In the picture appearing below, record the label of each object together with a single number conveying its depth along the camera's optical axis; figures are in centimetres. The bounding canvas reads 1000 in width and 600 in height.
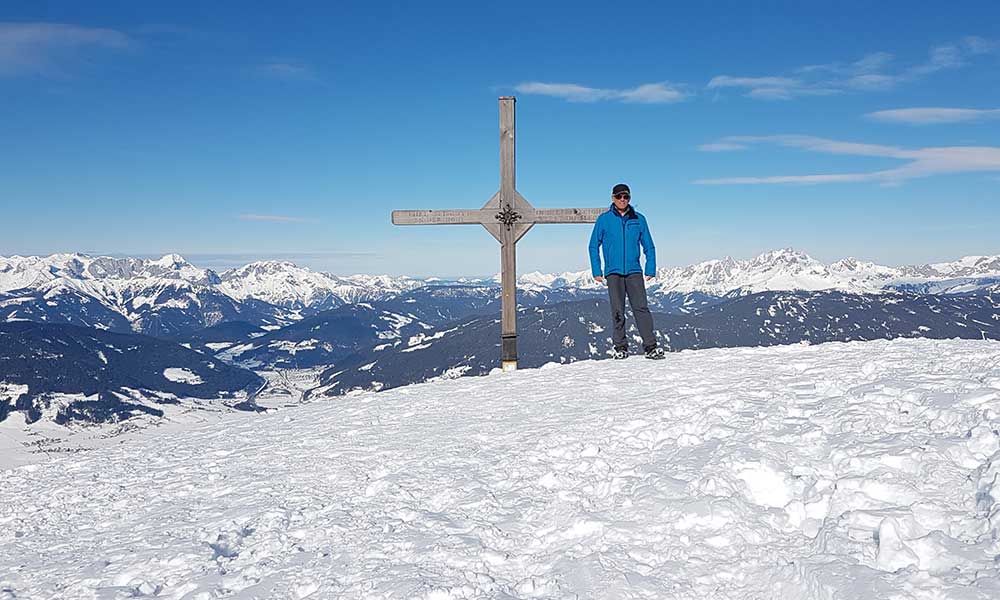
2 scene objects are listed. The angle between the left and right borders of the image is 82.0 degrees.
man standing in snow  1257
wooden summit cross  1374
